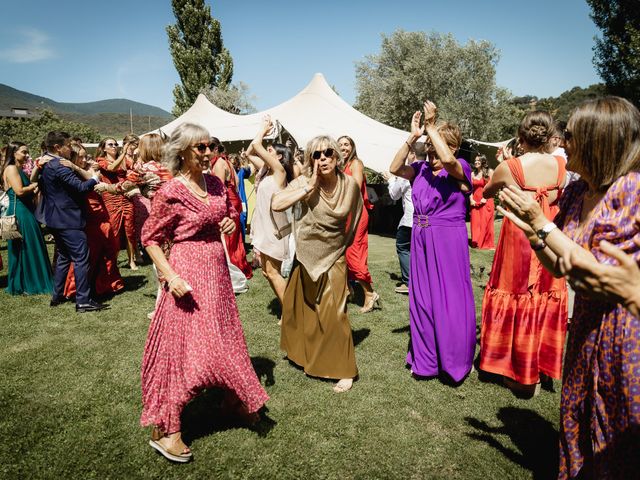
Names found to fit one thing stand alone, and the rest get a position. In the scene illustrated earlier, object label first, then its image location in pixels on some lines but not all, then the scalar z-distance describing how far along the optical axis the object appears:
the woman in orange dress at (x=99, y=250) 6.33
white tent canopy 14.62
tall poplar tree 39.16
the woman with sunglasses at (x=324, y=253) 3.61
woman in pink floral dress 2.72
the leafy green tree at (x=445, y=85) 39.47
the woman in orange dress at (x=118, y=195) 7.54
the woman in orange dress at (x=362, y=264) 5.96
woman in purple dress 3.83
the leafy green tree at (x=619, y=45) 22.38
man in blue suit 5.53
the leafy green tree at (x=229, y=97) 41.16
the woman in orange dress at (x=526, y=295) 3.43
